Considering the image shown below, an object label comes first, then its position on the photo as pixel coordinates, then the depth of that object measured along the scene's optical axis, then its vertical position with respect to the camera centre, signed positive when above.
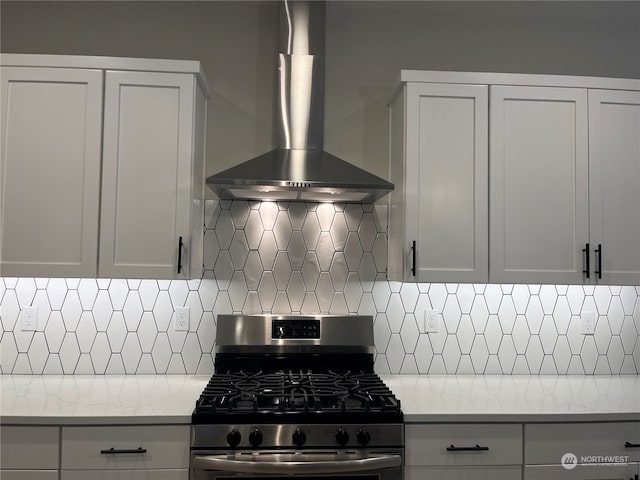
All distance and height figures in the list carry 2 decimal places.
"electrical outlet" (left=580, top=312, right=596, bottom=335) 3.00 -0.27
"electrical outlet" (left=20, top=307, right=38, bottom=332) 2.80 -0.28
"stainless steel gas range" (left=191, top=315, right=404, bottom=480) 2.06 -0.61
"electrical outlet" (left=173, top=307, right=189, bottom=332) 2.87 -0.27
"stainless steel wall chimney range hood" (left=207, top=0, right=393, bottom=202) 2.67 +0.79
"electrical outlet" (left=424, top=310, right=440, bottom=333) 2.95 -0.27
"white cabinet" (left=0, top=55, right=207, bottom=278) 2.50 +0.42
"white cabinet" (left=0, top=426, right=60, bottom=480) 2.07 -0.68
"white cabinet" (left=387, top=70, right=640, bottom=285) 2.63 +0.41
